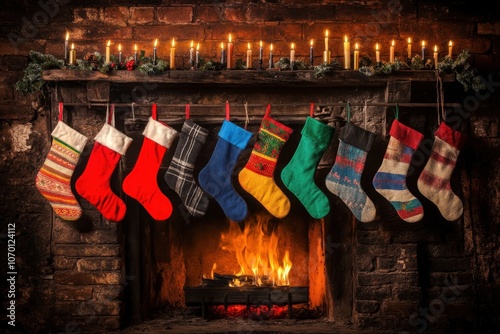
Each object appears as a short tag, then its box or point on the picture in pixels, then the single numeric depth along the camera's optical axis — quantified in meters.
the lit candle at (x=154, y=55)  4.06
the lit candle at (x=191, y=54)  4.13
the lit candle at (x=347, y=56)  4.14
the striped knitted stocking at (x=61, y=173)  3.97
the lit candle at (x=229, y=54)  4.14
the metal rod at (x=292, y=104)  4.08
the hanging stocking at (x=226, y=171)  3.95
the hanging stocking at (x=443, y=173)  4.01
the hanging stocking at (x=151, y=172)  3.96
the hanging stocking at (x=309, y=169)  3.94
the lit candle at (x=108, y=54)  4.12
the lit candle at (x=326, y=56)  4.11
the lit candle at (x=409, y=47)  4.29
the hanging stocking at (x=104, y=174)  3.96
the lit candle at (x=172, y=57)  4.13
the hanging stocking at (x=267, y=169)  3.95
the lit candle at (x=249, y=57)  4.14
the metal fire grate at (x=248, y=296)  4.42
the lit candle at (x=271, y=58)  4.11
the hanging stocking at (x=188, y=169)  3.97
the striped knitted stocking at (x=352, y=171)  3.91
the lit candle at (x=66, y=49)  4.08
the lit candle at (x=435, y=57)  4.17
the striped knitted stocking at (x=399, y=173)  3.94
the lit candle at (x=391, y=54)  4.18
